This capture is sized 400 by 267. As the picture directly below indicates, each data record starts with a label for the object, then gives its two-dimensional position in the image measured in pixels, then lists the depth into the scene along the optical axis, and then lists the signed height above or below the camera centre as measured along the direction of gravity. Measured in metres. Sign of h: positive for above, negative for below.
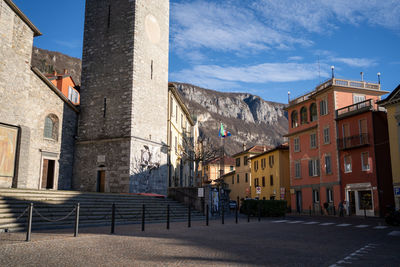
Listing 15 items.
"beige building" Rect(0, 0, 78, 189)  20.64 +4.70
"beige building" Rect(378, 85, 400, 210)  26.20 +4.75
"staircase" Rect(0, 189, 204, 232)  13.16 -0.72
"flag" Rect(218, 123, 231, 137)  43.06 +7.21
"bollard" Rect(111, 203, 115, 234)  12.12 -0.85
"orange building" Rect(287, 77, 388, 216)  34.75 +5.56
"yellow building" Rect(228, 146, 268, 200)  58.09 +3.14
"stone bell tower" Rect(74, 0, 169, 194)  25.84 +6.73
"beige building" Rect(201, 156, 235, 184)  83.88 +5.76
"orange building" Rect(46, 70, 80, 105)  32.49 +9.76
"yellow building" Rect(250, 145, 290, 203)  45.28 +2.83
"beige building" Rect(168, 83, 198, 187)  34.41 +5.77
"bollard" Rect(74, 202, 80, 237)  10.86 -0.86
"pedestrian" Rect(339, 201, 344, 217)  31.16 -1.25
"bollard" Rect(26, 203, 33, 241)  9.55 -0.97
